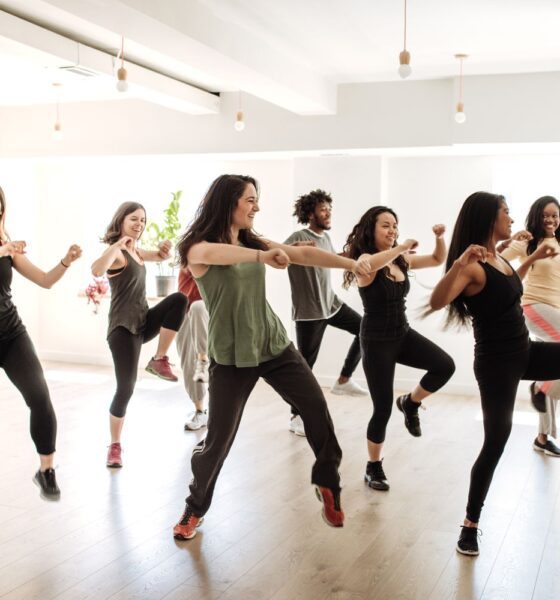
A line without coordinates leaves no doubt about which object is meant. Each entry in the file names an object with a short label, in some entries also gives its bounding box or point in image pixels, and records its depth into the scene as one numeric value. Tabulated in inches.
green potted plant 320.5
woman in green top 123.8
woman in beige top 176.7
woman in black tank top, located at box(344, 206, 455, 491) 155.6
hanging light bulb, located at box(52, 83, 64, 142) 279.3
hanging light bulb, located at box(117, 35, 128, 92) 180.5
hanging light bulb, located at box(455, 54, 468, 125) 224.3
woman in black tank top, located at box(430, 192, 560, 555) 122.1
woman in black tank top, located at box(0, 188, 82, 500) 136.3
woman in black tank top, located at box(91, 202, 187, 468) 170.7
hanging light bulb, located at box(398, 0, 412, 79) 157.5
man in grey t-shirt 207.3
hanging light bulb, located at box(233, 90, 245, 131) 254.1
